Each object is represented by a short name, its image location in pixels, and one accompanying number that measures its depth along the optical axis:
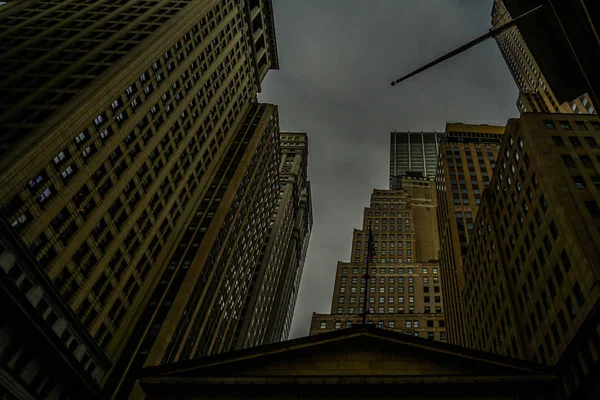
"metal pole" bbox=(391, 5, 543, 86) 19.20
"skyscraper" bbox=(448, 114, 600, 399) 40.50
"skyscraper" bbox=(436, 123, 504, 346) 90.69
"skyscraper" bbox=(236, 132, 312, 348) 107.81
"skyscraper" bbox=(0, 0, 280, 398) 47.94
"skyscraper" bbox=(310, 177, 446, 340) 111.62
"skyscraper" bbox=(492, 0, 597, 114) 110.88
